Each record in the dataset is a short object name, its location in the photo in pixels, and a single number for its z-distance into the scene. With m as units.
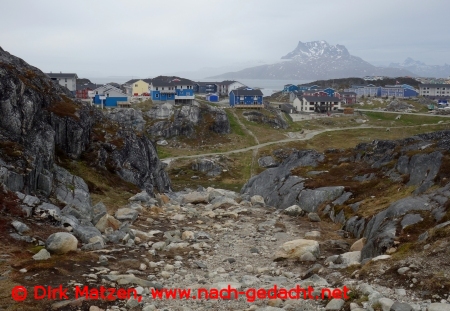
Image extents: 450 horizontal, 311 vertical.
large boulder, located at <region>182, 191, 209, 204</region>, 42.88
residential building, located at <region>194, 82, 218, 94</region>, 179.62
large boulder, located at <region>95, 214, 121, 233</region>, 24.99
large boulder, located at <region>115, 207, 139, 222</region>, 28.67
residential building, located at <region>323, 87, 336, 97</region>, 175.38
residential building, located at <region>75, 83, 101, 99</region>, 129.65
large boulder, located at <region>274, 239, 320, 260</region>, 21.33
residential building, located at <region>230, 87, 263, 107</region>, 141.25
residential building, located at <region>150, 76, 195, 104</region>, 131.00
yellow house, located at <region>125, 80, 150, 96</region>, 143.57
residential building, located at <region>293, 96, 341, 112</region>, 157.50
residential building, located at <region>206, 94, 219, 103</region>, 155.75
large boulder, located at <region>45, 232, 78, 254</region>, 18.75
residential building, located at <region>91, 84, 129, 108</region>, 121.81
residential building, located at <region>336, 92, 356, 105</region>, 181.10
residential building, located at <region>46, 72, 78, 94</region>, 133.25
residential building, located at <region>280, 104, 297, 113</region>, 149.62
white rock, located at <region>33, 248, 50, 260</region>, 17.58
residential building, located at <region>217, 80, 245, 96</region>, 176.50
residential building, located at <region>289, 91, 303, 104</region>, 179.85
